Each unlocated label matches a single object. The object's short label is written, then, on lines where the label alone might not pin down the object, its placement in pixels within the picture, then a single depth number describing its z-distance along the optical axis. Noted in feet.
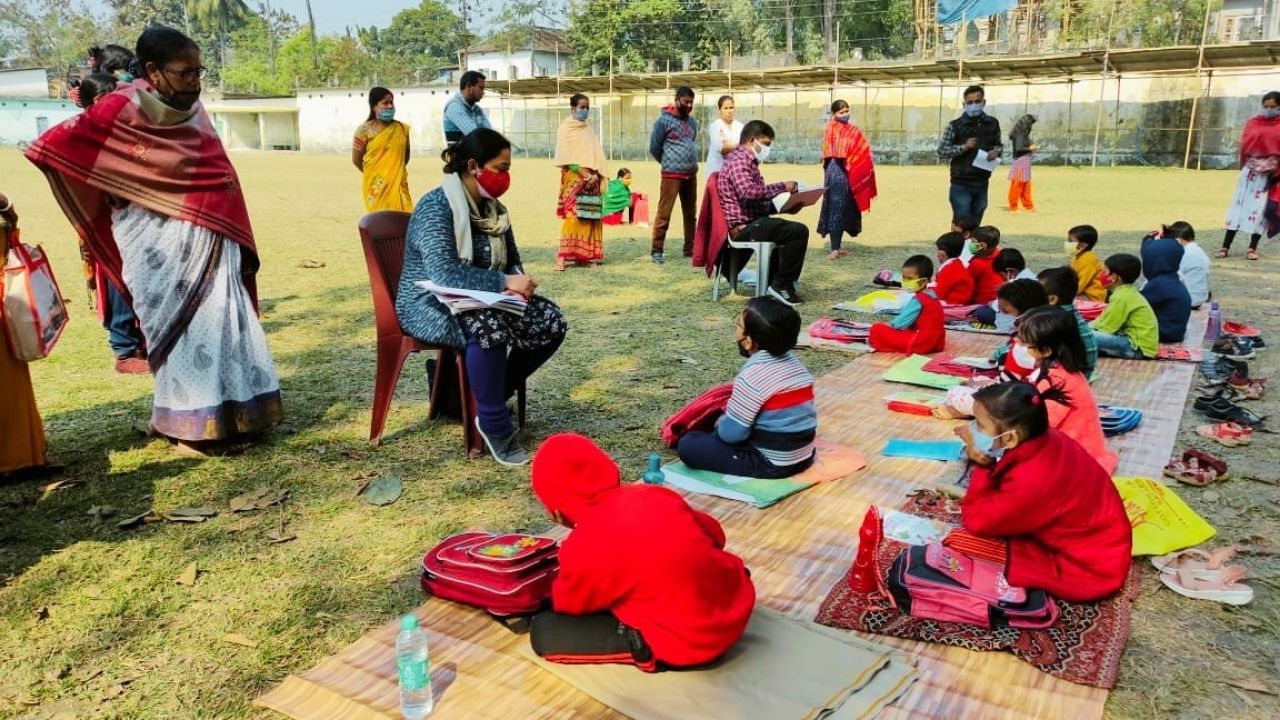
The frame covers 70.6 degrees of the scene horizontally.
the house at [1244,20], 95.30
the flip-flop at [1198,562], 10.56
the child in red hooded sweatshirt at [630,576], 7.91
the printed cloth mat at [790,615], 8.20
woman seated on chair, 14.01
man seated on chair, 25.85
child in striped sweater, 12.70
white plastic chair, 25.99
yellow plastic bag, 11.19
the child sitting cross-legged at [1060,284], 17.65
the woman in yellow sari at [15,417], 12.87
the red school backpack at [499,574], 9.41
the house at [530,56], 177.17
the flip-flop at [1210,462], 13.66
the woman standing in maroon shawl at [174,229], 13.25
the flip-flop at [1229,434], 15.10
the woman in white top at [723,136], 30.17
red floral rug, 8.85
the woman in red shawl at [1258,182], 30.76
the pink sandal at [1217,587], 10.20
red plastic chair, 14.57
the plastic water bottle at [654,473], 13.42
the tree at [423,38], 218.79
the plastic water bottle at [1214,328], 21.77
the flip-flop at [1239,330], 22.06
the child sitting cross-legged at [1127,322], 20.12
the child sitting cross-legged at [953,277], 24.88
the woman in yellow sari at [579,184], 31.58
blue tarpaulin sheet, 85.87
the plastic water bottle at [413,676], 7.99
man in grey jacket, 31.24
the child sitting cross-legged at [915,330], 20.93
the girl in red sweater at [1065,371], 13.08
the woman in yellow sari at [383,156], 27.86
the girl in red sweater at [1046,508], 9.47
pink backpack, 9.46
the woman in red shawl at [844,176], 32.99
